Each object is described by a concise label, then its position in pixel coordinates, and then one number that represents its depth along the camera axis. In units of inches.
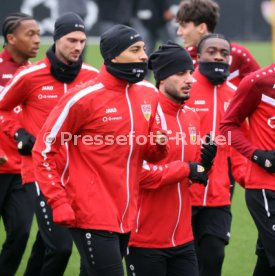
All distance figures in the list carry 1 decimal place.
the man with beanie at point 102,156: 542.9
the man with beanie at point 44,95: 654.5
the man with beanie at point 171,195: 579.3
